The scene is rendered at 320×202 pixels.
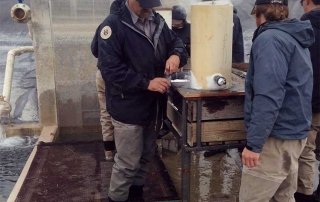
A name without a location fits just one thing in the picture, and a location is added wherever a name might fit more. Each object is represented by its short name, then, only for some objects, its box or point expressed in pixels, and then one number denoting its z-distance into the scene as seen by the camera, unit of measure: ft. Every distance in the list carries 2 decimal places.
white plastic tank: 10.09
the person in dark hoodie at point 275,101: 8.25
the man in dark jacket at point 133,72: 10.27
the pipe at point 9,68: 22.41
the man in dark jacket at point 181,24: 18.11
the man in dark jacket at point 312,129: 11.82
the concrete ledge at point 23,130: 21.56
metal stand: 10.00
